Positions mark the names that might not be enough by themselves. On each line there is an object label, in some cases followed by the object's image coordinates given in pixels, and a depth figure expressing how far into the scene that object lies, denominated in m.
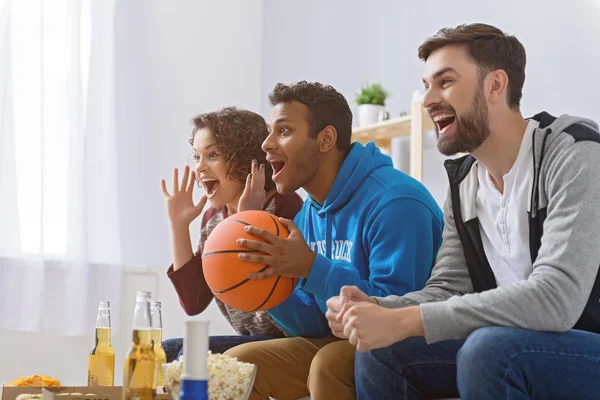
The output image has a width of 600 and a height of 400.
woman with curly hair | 2.54
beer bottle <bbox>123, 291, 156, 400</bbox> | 1.27
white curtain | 3.63
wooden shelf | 3.29
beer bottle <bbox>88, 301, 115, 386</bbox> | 2.02
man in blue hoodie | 1.86
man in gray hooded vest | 1.32
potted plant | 3.63
